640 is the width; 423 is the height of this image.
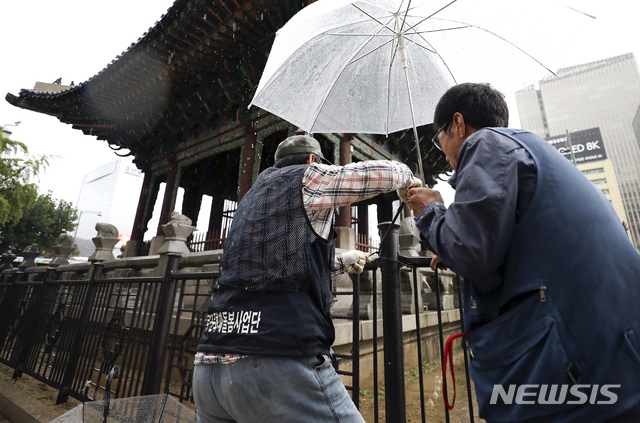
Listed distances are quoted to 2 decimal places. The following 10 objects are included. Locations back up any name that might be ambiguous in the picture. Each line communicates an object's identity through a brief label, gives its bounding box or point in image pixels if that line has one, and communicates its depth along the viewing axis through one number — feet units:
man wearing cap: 3.65
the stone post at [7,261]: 27.88
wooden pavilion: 21.77
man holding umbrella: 2.37
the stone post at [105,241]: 25.88
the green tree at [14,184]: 41.81
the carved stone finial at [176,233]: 19.62
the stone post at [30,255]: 30.50
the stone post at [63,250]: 30.09
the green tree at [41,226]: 78.89
